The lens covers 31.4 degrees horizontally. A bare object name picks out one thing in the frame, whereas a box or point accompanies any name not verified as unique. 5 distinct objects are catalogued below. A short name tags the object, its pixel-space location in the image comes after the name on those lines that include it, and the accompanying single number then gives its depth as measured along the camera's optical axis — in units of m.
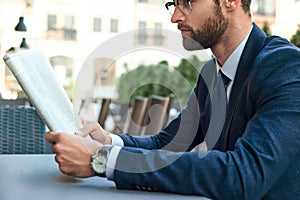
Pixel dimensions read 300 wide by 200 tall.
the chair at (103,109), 5.64
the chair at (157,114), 4.77
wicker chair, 1.77
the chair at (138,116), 5.30
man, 0.97
